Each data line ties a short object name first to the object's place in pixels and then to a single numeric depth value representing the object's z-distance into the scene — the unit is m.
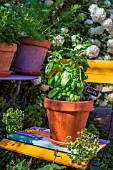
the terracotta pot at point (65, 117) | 1.78
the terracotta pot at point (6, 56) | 1.90
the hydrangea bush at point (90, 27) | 2.86
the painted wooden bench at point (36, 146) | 1.72
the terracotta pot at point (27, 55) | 2.19
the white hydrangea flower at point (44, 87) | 2.99
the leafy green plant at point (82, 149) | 1.65
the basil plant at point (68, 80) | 1.82
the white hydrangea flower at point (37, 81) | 2.83
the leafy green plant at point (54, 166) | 1.65
